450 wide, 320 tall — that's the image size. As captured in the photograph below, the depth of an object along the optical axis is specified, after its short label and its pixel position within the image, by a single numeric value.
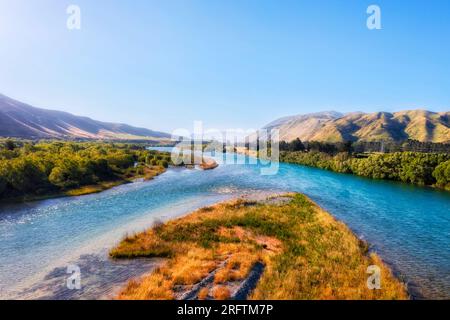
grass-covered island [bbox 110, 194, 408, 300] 20.56
